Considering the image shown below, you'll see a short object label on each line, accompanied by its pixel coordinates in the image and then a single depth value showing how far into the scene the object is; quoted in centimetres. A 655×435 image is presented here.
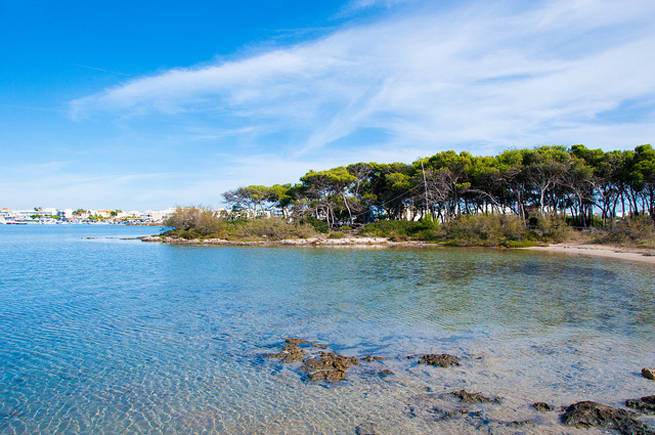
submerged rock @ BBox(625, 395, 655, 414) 543
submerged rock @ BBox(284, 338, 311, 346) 871
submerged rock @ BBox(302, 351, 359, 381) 684
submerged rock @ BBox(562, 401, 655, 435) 496
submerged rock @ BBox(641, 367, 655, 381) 657
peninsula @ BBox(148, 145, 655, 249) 3556
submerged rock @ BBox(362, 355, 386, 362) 769
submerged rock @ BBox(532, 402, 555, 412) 558
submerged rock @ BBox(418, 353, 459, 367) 738
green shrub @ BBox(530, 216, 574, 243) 3566
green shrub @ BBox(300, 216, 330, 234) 4862
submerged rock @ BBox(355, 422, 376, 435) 504
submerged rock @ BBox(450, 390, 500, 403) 586
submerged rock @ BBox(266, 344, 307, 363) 770
